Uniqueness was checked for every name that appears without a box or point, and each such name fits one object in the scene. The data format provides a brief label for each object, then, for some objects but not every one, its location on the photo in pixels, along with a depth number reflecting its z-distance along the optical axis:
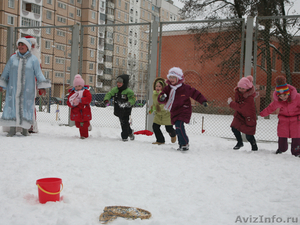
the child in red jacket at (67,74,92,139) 6.29
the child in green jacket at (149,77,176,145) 6.28
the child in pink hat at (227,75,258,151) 5.58
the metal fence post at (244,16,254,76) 6.79
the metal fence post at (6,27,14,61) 8.72
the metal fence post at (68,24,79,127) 8.40
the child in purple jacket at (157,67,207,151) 5.48
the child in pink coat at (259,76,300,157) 5.19
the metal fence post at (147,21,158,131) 7.53
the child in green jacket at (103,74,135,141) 6.39
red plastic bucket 2.64
